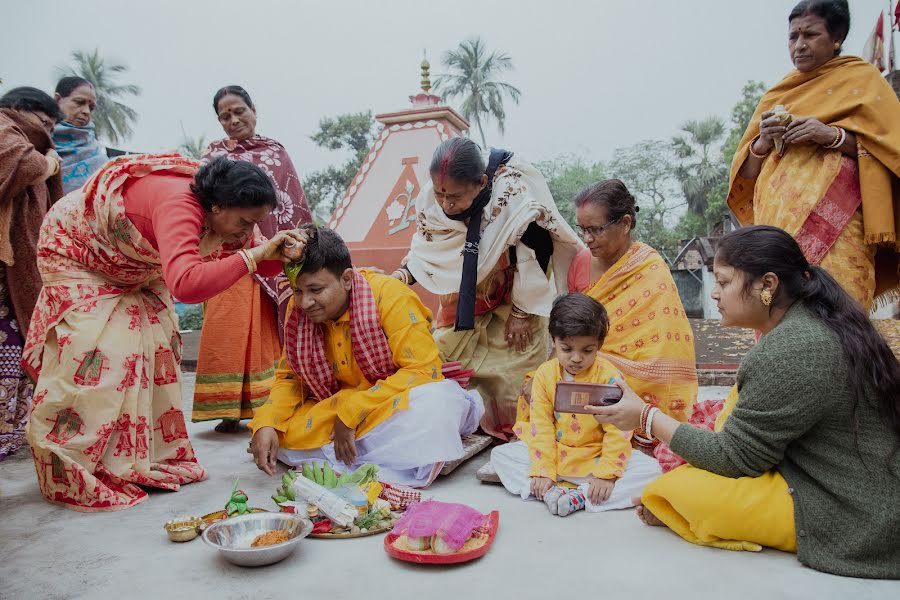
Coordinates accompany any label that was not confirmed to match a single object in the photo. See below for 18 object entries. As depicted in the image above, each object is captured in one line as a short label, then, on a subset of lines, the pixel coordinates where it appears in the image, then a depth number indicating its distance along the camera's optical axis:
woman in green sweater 2.10
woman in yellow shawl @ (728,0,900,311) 3.28
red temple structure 9.28
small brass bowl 2.54
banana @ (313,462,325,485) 2.92
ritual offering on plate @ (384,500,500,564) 2.30
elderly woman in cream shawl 4.04
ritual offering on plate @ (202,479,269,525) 2.71
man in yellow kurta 3.26
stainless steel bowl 2.26
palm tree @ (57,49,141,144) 39.91
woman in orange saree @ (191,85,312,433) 4.42
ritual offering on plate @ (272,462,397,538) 2.61
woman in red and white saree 2.88
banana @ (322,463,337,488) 2.90
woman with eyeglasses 3.40
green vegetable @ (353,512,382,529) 2.63
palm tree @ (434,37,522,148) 43.62
